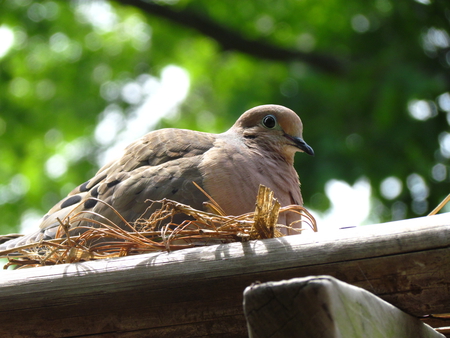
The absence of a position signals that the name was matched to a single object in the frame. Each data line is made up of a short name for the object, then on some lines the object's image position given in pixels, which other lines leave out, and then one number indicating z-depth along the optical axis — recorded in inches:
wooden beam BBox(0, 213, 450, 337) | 94.1
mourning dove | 98.5
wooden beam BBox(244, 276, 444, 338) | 76.9
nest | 95.6
